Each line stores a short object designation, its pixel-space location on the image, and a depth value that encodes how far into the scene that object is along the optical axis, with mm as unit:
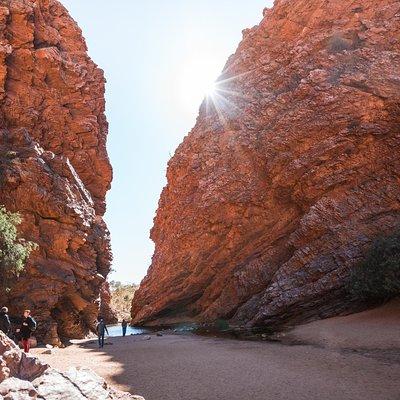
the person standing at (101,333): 24234
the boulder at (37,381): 7891
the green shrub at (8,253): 24312
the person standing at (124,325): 33031
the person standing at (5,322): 17781
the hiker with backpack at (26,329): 16688
